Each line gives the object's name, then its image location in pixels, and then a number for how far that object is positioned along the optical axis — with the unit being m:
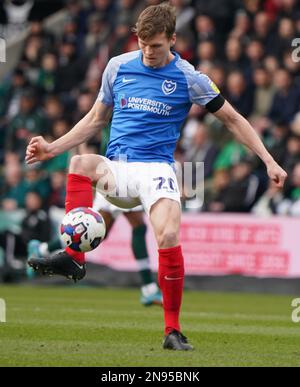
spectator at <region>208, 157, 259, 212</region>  16.12
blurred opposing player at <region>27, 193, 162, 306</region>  12.06
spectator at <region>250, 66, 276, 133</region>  17.34
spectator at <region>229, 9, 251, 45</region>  18.52
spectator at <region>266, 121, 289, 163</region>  16.20
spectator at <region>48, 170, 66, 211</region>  17.41
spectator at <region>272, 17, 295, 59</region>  17.59
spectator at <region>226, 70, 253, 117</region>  17.48
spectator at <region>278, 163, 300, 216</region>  15.52
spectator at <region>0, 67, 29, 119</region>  20.48
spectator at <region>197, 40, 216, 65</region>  18.38
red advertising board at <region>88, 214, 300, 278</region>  15.34
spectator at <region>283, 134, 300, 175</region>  15.80
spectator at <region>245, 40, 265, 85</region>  17.81
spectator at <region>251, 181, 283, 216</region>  15.84
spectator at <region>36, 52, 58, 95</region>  20.91
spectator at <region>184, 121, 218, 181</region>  17.03
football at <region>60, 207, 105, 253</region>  7.93
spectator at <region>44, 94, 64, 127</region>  19.42
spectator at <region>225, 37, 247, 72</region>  18.06
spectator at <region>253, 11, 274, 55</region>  18.20
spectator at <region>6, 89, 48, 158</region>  19.44
